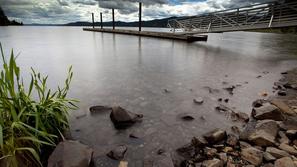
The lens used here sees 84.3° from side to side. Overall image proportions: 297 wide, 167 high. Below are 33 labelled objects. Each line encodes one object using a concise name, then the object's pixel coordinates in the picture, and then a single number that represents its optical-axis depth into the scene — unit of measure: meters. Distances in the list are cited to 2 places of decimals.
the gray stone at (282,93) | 3.37
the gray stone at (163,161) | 1.65
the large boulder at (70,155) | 1.44
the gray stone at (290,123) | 2.10
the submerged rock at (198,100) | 3.10
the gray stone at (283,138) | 1.86
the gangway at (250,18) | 8.16
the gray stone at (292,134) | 1.93
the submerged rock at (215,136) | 1.97
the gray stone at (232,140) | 1.89
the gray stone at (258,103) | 2.86
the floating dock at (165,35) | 14.10
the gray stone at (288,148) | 1.66
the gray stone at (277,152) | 1.62
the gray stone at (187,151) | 1.78
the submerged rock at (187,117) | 2.56
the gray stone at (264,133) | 1.83
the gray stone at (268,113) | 2.36
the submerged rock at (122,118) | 2.37
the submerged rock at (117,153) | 1.76
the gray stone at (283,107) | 2.53
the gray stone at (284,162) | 1.48
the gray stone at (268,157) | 1.59
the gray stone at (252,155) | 1.58
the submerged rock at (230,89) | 3.57
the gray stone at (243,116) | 2.49
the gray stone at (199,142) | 1.91
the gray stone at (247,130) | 1.99
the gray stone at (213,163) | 1.55
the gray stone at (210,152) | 1.72
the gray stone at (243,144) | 1.83
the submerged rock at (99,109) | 2.73
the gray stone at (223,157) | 1.62
